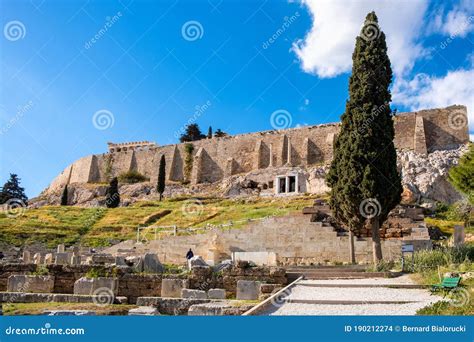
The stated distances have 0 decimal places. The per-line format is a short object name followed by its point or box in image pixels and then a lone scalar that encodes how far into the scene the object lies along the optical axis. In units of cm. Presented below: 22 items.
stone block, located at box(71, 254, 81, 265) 1505
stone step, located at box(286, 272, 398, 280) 1298
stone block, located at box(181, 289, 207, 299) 973
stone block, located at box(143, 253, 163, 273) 1258
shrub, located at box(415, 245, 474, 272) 1274
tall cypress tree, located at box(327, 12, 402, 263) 1563
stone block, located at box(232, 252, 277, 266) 1700
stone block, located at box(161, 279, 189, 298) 1048
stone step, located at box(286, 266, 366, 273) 1426
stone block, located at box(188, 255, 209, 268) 1312
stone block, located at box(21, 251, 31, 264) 1822
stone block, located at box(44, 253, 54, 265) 1651
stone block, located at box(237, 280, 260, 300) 1034
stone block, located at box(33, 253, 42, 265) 1733
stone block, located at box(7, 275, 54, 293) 1086
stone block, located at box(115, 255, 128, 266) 1305
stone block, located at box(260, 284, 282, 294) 1057
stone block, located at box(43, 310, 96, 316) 715
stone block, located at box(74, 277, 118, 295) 1023
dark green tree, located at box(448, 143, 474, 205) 2111
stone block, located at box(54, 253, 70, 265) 1541
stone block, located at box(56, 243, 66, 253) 2100
